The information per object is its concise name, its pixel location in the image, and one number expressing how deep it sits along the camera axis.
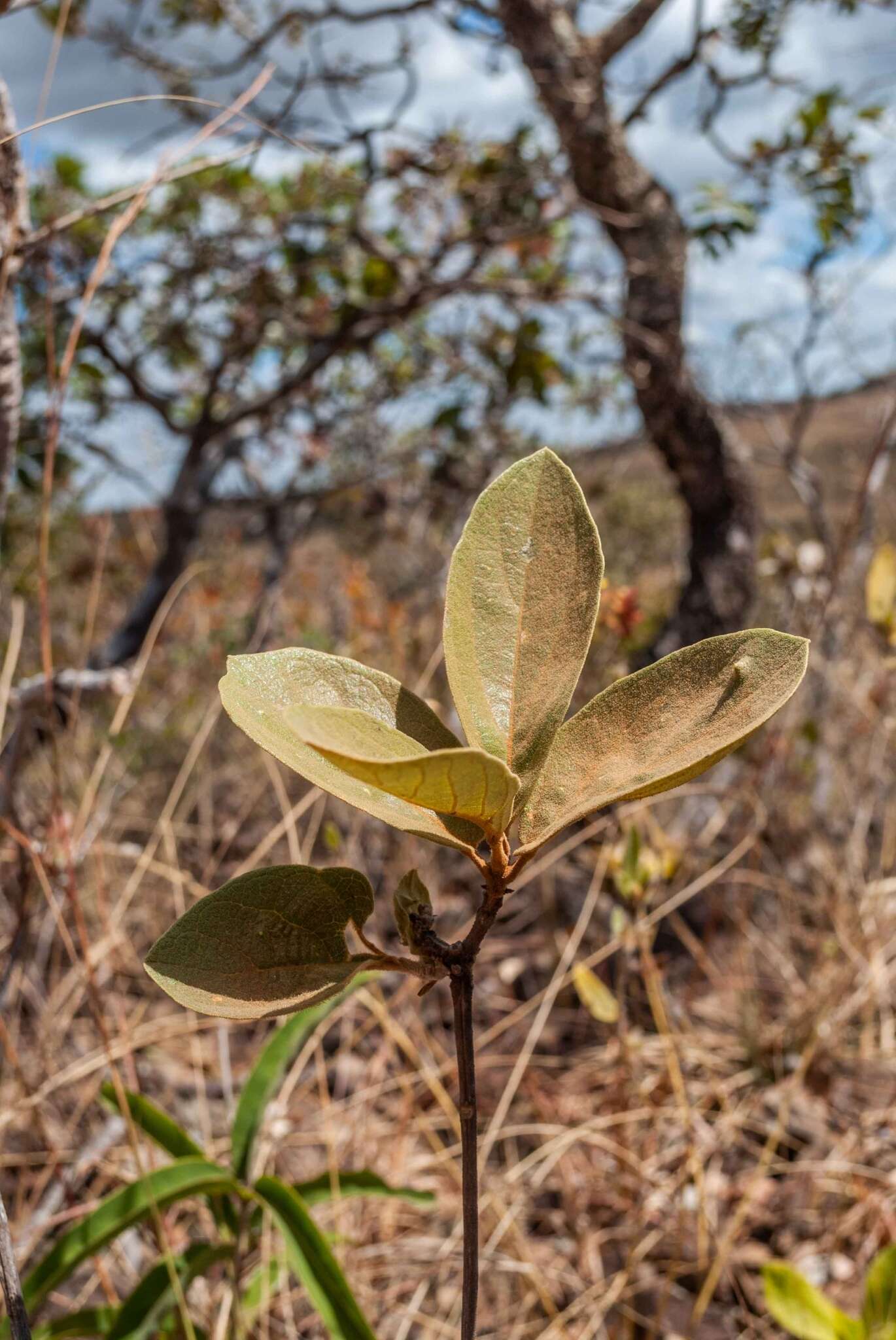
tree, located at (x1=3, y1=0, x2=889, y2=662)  2.17
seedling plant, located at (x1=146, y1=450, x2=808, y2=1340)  0.30
